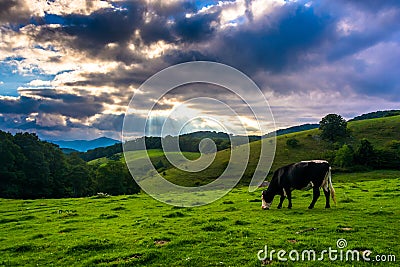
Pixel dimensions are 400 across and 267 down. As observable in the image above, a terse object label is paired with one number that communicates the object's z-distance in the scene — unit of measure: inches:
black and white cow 676.1
